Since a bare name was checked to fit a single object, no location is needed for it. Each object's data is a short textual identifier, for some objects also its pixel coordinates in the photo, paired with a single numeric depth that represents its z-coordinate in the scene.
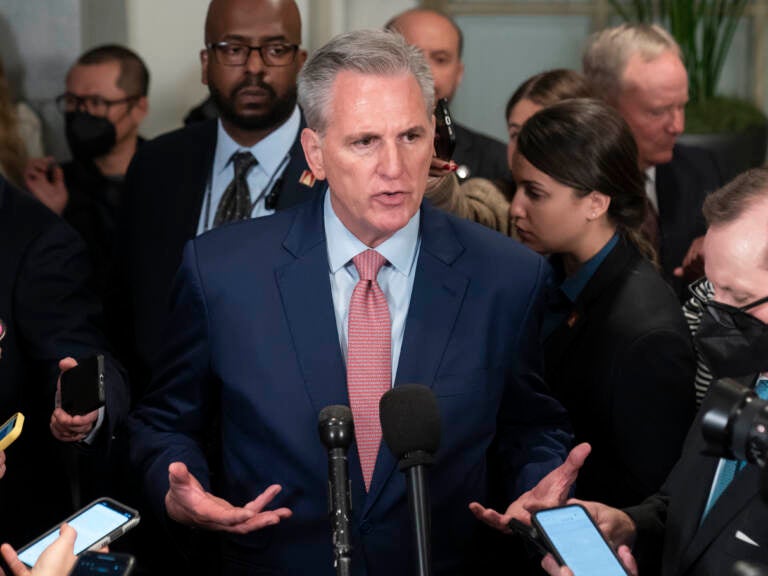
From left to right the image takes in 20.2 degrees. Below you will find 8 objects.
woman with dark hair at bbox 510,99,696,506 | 4.84
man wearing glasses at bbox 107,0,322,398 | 5.93
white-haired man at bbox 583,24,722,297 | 7.00
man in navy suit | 3.99
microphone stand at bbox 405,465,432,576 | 2.87
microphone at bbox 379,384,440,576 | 2.88
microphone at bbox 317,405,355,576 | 2.92
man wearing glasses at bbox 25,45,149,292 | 7.95
